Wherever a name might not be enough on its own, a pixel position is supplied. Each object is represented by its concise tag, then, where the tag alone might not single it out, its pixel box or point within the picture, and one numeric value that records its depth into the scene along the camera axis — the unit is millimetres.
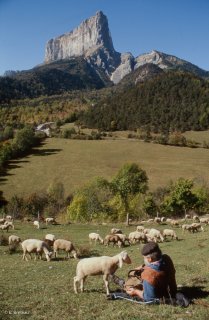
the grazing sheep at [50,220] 44991
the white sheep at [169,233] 28344
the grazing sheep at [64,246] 20453
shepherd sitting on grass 10516
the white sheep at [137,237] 26500
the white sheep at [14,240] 24416
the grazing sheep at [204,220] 40594
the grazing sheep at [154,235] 27141
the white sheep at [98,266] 12008
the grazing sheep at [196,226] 33300
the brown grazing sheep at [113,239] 25672
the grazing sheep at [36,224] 39619
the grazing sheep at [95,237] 27781
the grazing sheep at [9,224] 36450
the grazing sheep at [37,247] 19328
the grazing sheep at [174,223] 40344
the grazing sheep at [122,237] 25859
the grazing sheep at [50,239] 23188
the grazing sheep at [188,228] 33219
